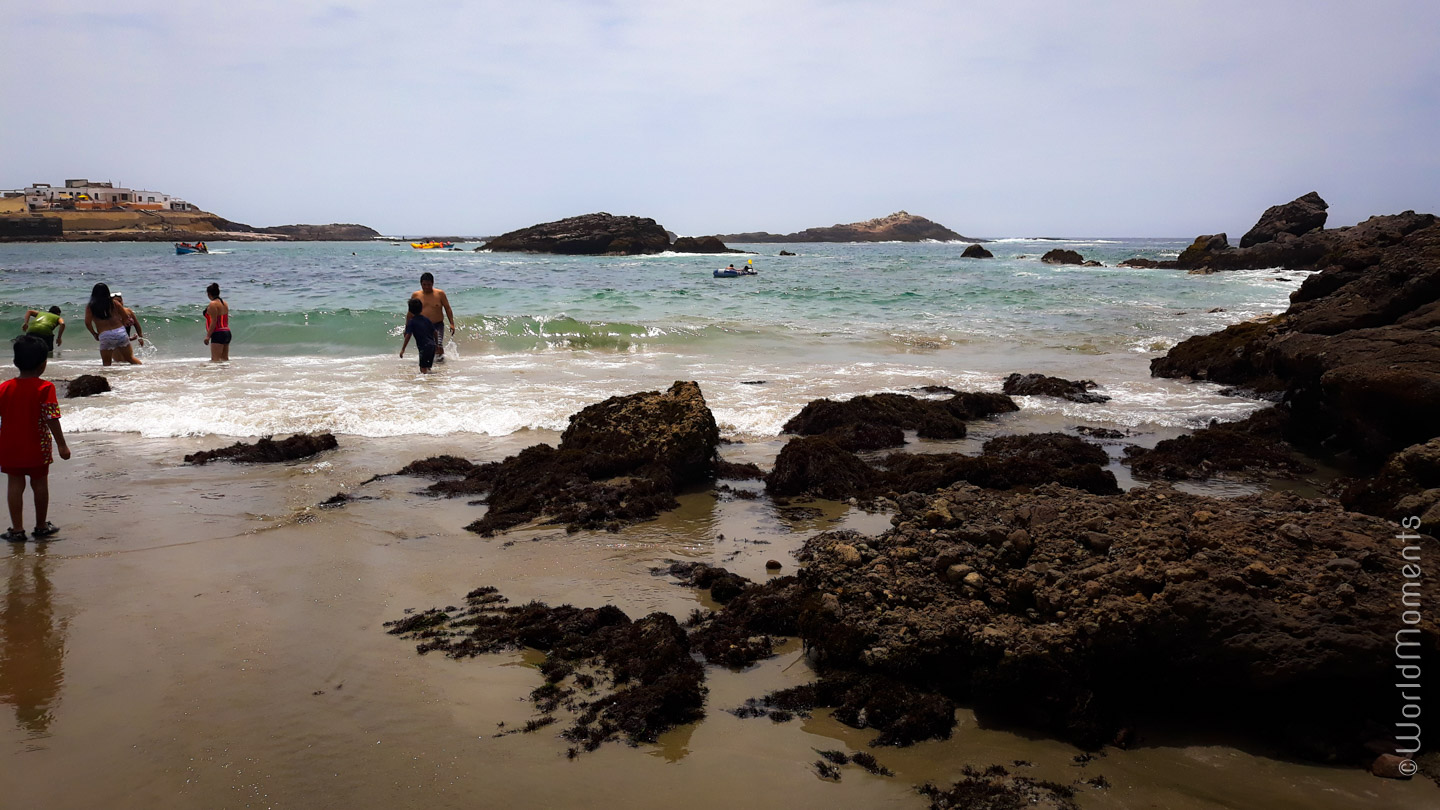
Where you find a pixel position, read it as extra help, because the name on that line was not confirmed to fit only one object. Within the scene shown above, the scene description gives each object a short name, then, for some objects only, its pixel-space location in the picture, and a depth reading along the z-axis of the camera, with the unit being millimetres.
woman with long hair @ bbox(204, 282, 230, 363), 14484
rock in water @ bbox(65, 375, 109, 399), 10661
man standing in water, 13180
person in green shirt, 12555
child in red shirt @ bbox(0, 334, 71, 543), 5773
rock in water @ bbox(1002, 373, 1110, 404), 11211
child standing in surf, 13031
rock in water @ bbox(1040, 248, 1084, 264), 64194
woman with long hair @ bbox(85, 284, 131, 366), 13312
